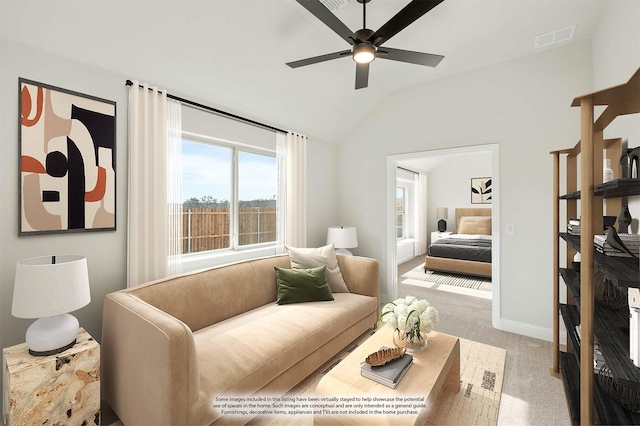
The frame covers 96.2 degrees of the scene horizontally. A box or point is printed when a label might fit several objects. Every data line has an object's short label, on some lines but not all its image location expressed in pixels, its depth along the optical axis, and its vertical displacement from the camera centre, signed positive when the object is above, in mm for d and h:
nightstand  7125 -580
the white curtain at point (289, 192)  3650 +254
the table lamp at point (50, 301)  1481 -473
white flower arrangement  1835 -691
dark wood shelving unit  1093 -239
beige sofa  1453 -891
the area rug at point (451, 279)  4879 -1236
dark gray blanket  5203 -698
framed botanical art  7090 +535
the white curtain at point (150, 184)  2234 +229
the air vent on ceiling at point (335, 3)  2115 +1556
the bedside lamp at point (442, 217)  7512 -142
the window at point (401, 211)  7074 +17
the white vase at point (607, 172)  1697 +234
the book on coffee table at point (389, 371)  1528 -883
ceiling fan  1557 +1096
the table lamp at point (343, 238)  3855 -359
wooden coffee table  1372 -931
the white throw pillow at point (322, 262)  3117 -548
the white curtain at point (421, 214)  7371 -73
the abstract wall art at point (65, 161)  1796 +346
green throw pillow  2767 -727
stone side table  1392 -901
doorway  3211 -33
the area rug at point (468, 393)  1854 -1331
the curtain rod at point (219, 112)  2500 +1011
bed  5166 -800
